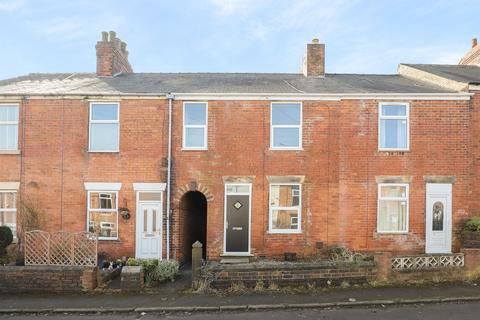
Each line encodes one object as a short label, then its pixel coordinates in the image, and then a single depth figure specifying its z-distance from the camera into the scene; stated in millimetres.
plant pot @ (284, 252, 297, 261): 13680
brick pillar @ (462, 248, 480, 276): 11164
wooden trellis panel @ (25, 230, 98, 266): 10781
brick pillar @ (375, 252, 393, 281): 10555
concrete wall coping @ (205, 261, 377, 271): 10211
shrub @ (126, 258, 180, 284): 11156
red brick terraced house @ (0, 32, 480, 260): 14094
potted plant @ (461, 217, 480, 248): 12738
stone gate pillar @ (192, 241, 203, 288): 10312
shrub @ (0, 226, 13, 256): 12234
